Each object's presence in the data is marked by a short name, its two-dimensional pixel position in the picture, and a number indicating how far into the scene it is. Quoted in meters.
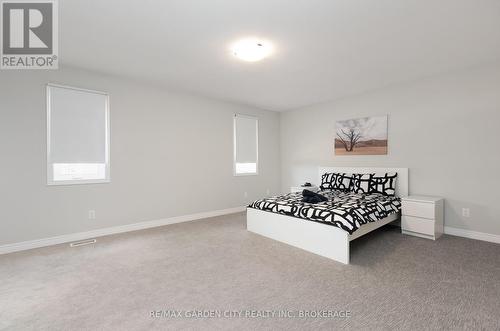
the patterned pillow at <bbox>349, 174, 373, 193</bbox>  4.30
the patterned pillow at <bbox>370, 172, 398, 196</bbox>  4.06
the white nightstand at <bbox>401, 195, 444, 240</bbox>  3.34
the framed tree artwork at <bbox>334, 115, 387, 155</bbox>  4.38
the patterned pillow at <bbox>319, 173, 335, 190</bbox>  4.83
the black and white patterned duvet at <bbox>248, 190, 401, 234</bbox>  2.74
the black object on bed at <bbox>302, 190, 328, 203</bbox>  3.45
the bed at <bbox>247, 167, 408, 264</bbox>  2.71
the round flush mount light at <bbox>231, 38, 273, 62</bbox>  2.71
